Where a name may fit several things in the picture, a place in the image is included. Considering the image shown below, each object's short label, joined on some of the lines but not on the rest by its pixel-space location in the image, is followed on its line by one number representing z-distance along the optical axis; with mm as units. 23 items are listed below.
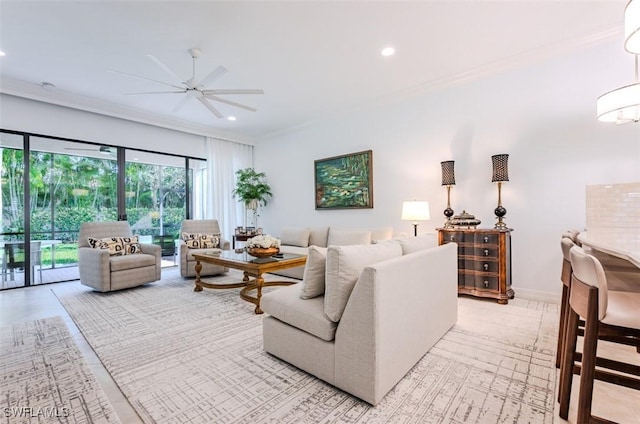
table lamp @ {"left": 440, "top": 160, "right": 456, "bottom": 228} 3672
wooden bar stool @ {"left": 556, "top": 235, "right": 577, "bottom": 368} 1708
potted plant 6102
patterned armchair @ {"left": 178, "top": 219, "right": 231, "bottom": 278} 4496
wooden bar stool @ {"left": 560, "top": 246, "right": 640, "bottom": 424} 1167
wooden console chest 3172
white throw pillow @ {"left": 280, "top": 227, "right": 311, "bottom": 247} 4988
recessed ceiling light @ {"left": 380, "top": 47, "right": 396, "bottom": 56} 3138
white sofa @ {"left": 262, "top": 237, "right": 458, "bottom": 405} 1517
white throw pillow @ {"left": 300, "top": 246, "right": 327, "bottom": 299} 1887
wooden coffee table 3045
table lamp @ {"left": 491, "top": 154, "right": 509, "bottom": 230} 3254
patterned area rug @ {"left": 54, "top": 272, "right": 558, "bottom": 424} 1500
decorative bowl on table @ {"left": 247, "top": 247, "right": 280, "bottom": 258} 3328
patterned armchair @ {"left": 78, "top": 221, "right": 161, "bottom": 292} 3709
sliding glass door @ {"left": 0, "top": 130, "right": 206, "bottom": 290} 4191
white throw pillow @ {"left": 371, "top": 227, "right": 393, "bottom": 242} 4111
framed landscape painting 4730
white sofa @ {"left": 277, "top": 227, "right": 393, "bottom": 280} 4180
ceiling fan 2889
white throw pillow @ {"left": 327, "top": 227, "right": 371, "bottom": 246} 4195
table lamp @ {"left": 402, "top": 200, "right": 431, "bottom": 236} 3639
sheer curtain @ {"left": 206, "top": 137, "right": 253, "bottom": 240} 6078
